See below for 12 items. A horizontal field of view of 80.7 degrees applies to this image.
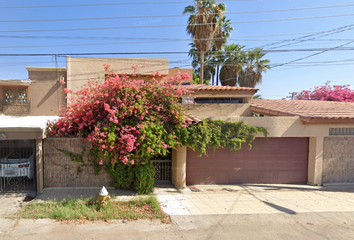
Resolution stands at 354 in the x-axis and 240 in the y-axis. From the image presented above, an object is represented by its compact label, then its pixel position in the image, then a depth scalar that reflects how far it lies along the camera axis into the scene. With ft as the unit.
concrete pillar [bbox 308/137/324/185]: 24.94
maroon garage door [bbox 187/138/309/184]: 24.68
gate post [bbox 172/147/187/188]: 23.06
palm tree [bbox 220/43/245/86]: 68.54
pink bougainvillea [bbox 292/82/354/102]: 59.36
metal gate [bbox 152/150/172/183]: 24.67
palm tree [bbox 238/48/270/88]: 69.10
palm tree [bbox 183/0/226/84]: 53.60
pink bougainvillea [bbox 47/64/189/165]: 18.57
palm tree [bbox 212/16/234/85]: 60.26
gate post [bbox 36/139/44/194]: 20.30
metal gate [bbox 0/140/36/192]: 20.76
